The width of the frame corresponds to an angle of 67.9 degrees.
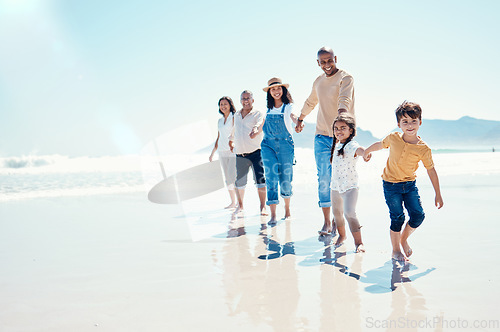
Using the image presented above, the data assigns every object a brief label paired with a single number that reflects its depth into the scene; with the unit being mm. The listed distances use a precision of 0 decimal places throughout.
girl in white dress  3633
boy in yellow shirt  3083
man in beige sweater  4070
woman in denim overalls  5121
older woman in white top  6883
